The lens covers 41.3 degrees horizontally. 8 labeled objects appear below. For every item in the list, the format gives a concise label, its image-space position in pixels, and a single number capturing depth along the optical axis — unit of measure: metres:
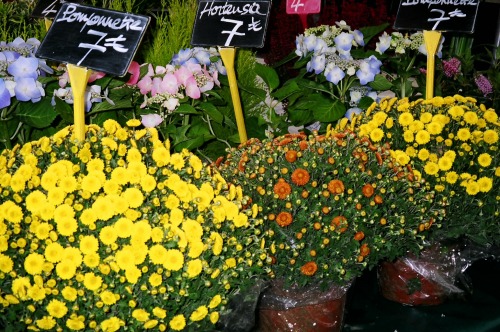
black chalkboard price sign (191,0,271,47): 1.70
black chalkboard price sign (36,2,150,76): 1.25
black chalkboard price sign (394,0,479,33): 1.81
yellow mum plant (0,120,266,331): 1.06
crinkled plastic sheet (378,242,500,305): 1.59
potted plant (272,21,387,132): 1.89
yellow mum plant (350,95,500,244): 1.54
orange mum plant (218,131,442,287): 1.29
